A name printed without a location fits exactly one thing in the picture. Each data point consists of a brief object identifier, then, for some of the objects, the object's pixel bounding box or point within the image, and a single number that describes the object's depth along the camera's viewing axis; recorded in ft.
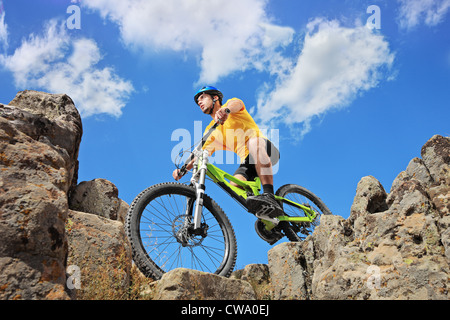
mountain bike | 17.42
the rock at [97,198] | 20.51
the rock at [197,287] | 13.70
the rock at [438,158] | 15.43
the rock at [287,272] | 18.20
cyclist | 23.02
